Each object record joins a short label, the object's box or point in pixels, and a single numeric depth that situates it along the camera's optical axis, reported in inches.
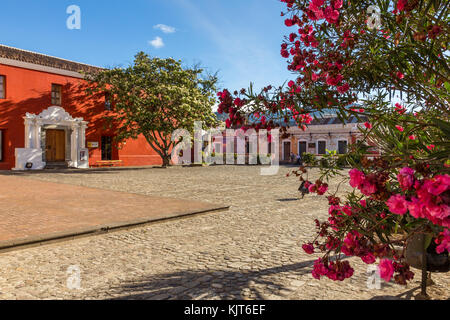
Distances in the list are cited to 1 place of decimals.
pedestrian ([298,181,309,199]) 367.8
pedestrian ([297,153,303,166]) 1391.5
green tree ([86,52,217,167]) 875.4
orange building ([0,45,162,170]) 786.8
